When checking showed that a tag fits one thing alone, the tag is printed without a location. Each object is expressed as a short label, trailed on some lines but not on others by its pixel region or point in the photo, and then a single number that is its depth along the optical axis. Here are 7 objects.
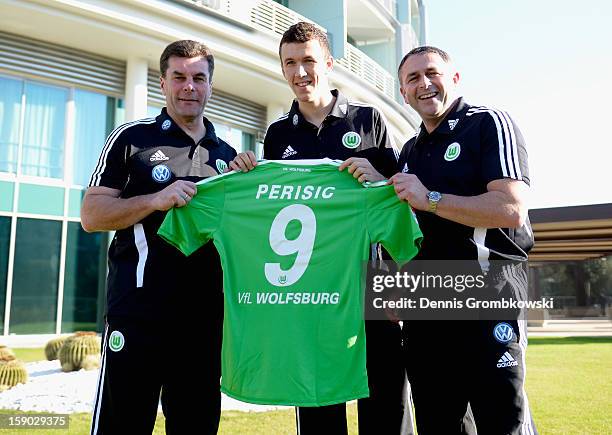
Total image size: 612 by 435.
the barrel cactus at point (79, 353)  9.23
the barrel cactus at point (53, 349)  10.34
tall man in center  3.19
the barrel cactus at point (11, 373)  7.91
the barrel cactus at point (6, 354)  8.29
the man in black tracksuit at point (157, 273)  3.03
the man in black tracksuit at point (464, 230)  2.70
